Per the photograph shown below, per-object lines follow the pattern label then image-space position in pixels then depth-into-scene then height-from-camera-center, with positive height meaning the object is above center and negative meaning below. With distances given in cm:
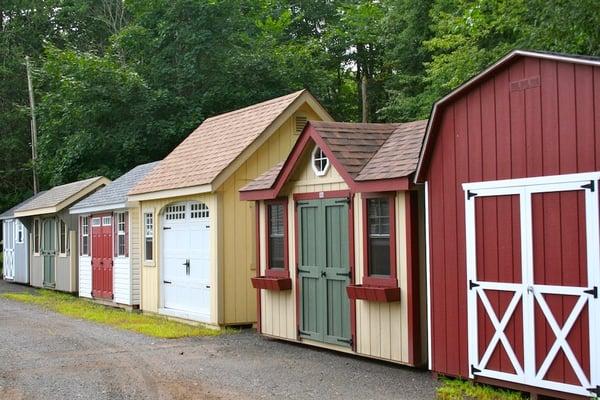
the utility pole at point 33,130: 3251 +451
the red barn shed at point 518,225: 711 -3
